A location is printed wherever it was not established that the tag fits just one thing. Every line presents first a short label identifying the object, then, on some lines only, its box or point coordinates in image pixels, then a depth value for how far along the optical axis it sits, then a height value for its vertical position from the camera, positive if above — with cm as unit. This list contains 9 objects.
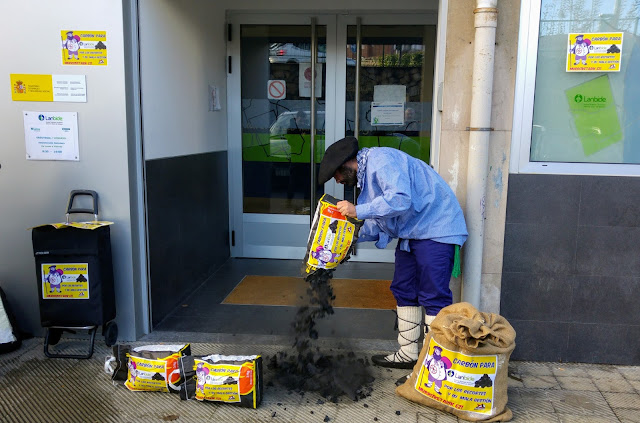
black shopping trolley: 384 -104
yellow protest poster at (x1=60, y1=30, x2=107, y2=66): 390 +49
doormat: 515 -161
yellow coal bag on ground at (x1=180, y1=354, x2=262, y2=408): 328 -148
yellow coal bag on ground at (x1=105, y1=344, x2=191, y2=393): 345 -150
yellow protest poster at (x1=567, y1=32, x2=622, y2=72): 358 +47
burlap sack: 309 -132
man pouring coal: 330 -50
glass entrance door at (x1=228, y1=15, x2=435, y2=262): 601 +18
